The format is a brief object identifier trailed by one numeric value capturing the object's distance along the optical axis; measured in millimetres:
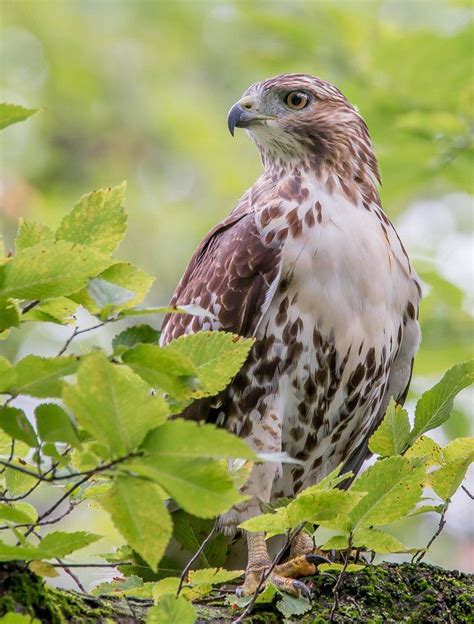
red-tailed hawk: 8383
